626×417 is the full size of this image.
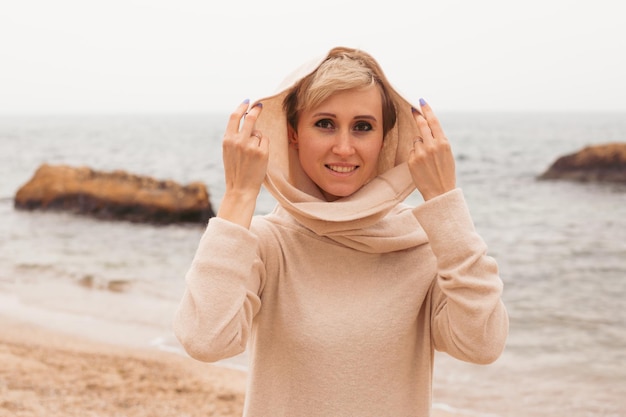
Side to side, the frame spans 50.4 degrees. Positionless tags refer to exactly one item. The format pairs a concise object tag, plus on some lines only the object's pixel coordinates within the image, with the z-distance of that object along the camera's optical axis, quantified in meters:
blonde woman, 1.83
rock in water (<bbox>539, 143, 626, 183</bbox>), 27.28
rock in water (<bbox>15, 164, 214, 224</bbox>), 16.50
